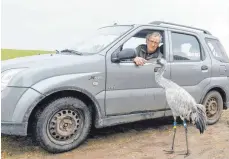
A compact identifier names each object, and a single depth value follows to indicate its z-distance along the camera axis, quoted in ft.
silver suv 14.20
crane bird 15.78
